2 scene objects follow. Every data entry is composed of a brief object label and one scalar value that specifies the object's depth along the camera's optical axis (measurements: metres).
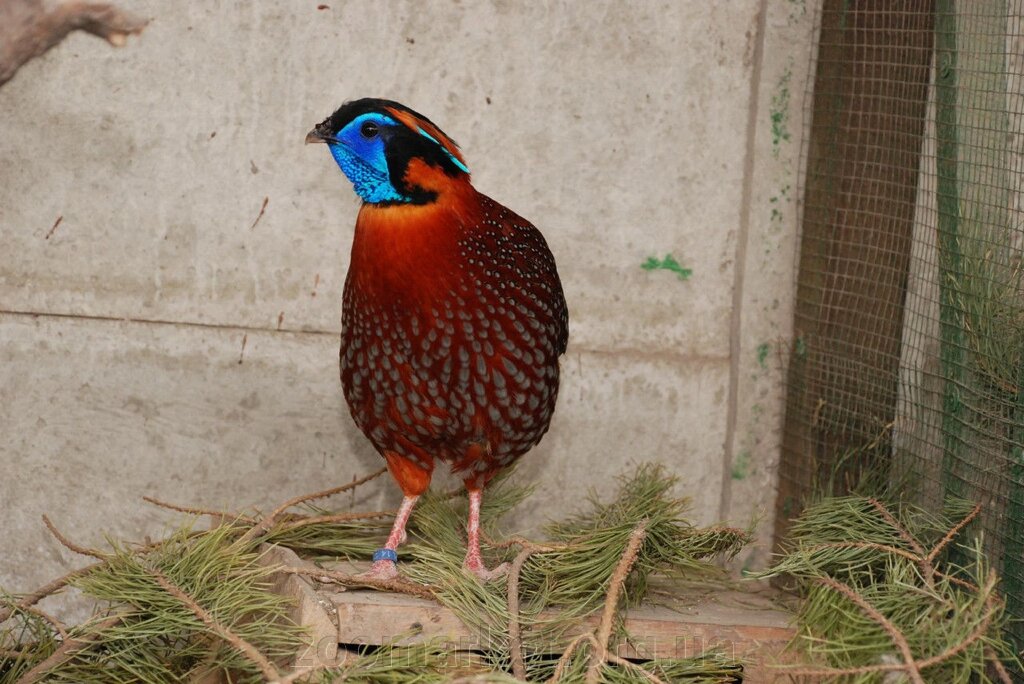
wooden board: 4.57
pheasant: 4.92
